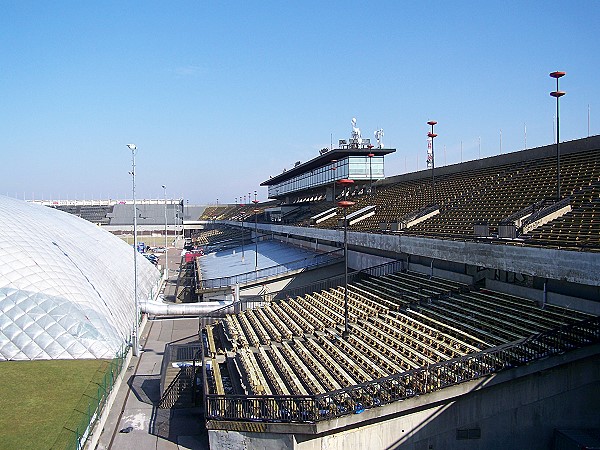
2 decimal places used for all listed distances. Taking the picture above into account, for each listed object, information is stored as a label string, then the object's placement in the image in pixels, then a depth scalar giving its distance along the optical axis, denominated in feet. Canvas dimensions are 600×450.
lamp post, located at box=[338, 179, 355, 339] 57.82
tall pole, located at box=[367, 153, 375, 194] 148.58
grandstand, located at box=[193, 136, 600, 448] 42.16
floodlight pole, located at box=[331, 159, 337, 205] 163.45
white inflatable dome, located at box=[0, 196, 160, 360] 72.64
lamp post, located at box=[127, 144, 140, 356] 81.05
